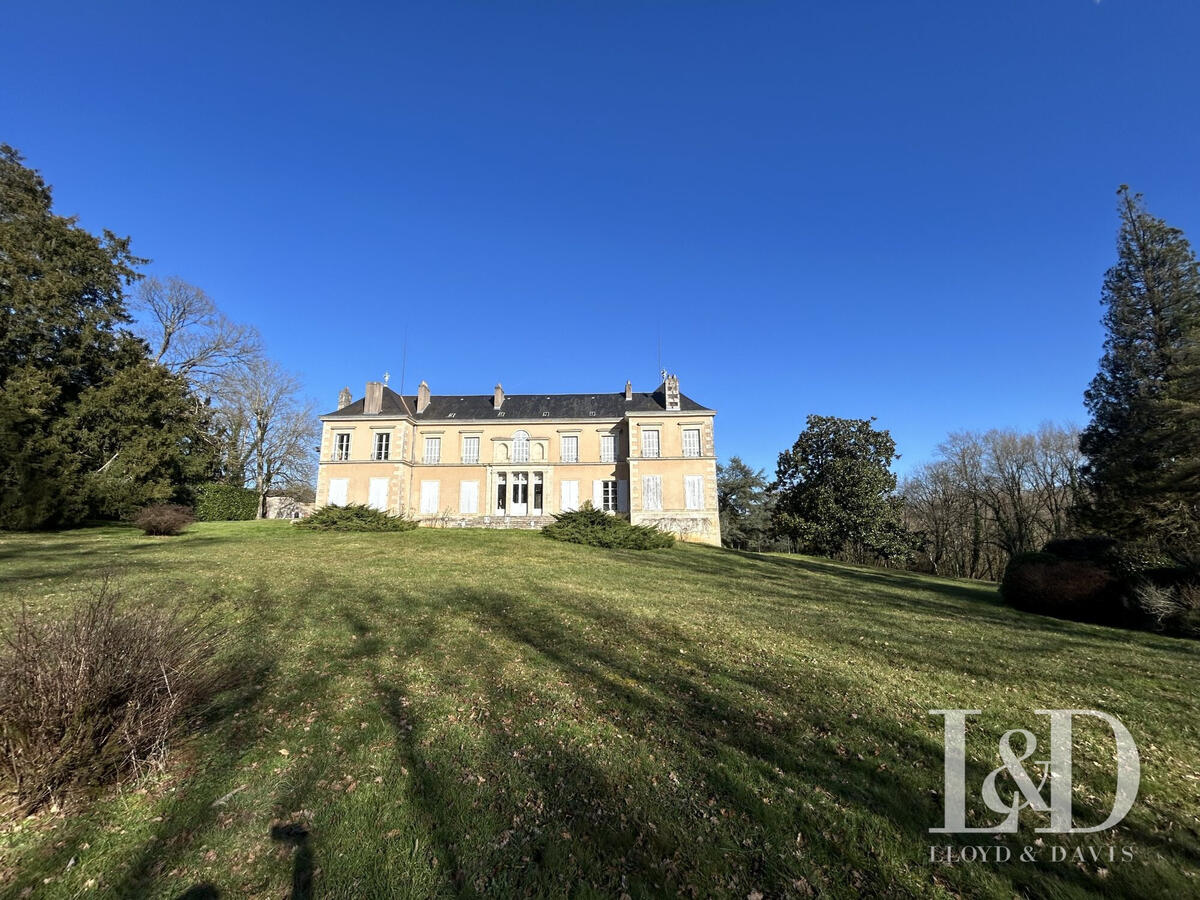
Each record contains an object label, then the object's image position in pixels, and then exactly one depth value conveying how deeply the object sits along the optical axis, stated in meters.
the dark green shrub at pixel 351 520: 22.22
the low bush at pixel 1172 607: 9.27
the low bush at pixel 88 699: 2.87
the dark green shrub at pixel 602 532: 21.27
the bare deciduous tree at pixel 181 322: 26.56
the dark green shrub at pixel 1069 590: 10.88
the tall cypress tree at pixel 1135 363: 13.70
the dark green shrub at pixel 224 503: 25.78
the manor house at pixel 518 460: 27.14
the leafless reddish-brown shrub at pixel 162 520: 18.31
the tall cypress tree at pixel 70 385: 18.28
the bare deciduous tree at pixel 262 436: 30.12
